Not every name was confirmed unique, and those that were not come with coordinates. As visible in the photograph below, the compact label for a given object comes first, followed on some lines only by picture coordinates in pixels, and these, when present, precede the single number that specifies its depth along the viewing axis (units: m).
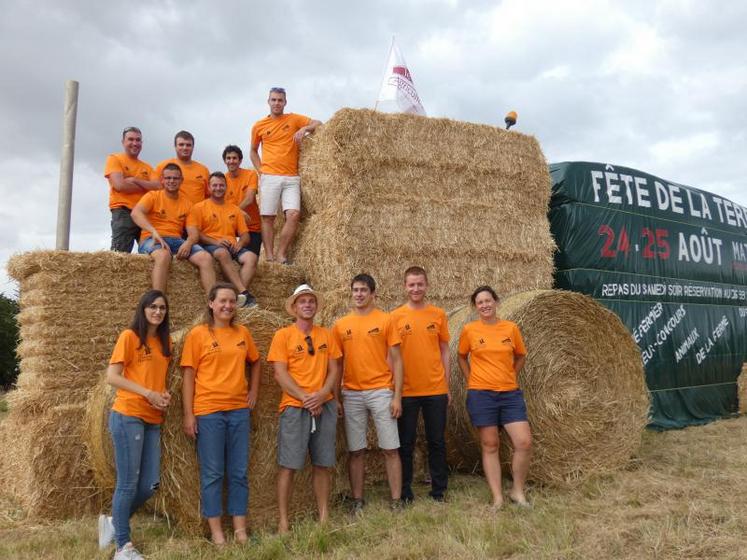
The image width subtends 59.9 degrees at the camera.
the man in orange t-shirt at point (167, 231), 5.38
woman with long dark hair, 3.94
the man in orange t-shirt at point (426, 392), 4.96
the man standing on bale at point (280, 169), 6.53
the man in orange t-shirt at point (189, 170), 6.28
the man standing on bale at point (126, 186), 6.03
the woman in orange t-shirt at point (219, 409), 4.16
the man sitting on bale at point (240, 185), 6.61
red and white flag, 7.20
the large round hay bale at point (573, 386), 5.50
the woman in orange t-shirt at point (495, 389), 4.84
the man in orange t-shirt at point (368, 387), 4.76
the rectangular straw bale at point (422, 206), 6.16
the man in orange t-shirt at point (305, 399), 4.43
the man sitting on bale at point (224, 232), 5.67
